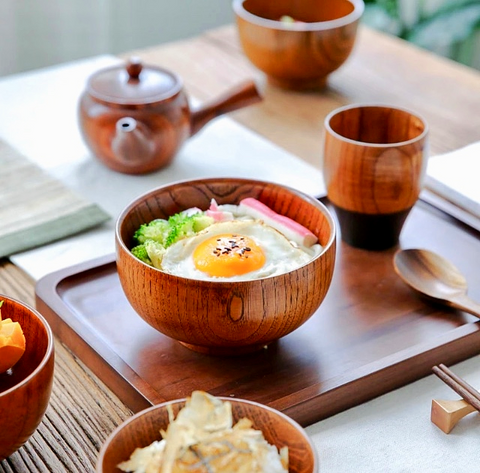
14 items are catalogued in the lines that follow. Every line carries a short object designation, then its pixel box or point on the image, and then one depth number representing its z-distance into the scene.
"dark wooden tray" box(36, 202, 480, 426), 1.02
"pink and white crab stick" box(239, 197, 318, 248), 1.07
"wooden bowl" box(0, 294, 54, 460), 0.93
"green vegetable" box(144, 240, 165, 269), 1.05
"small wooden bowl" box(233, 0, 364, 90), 1.38
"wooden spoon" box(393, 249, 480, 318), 1.09
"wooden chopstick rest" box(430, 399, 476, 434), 1.00
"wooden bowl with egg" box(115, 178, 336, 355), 1.00
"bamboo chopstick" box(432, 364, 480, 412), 1.01
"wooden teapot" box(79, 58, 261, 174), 1.26
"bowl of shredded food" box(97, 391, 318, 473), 0.89
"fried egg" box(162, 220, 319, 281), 1.03
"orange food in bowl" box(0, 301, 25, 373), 0.97
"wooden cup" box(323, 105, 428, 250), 1.13
